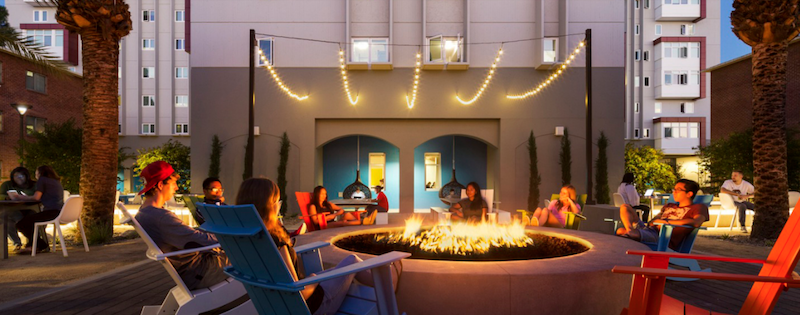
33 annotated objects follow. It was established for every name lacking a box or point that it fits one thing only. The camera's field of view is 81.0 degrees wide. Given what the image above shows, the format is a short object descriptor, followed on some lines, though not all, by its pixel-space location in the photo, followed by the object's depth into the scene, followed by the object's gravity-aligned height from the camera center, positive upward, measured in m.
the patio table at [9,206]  6.21 -0.70
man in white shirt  10.08 -0.71
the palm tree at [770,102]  8.02 +0.98
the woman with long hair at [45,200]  7.02 -0.68
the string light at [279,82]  13.47 +2.16
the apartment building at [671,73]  33.66 +6.30
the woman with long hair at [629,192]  9.44 -0.69
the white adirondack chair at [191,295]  3.01 -0.95
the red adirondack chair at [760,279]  2.14 -0.58
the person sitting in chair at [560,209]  7.35 -0.82
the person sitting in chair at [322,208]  7.96 -0.88
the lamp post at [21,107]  15.16 +1.55
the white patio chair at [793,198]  11.14 -0.94
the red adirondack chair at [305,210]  7.82 -0.94
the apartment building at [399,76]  13.62 +2.34
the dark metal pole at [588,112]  10.95 +1.07
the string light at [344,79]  13.07 +2.22
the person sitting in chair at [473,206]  7.43 -0.78
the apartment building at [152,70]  30.59 +5.68
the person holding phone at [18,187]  7.29 -0.53
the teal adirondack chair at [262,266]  2.14 -0.54
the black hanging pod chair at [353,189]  15.70 -1.09
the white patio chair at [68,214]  6.70 -0.86
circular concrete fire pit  3.11 -0.89
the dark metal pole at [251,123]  11.18 +0.80
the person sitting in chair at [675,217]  4.99 -0.66
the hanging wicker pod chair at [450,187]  15.91 -1.06
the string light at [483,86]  13.54 +2.07
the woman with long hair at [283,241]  2.56 -0.48
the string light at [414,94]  13.27 +1.82
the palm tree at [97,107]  8.04 +0.84
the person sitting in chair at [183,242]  3.21 -0.60
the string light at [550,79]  13.20 +2.28
